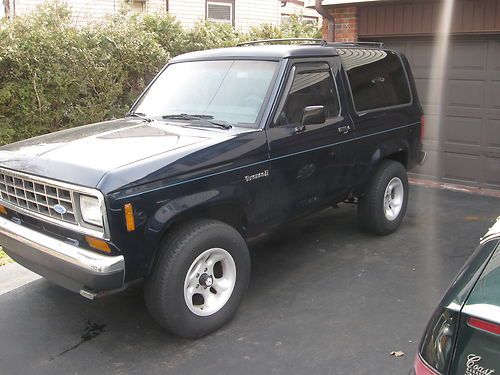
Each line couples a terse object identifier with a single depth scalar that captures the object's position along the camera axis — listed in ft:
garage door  25.54
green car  5.61
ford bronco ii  10.73
